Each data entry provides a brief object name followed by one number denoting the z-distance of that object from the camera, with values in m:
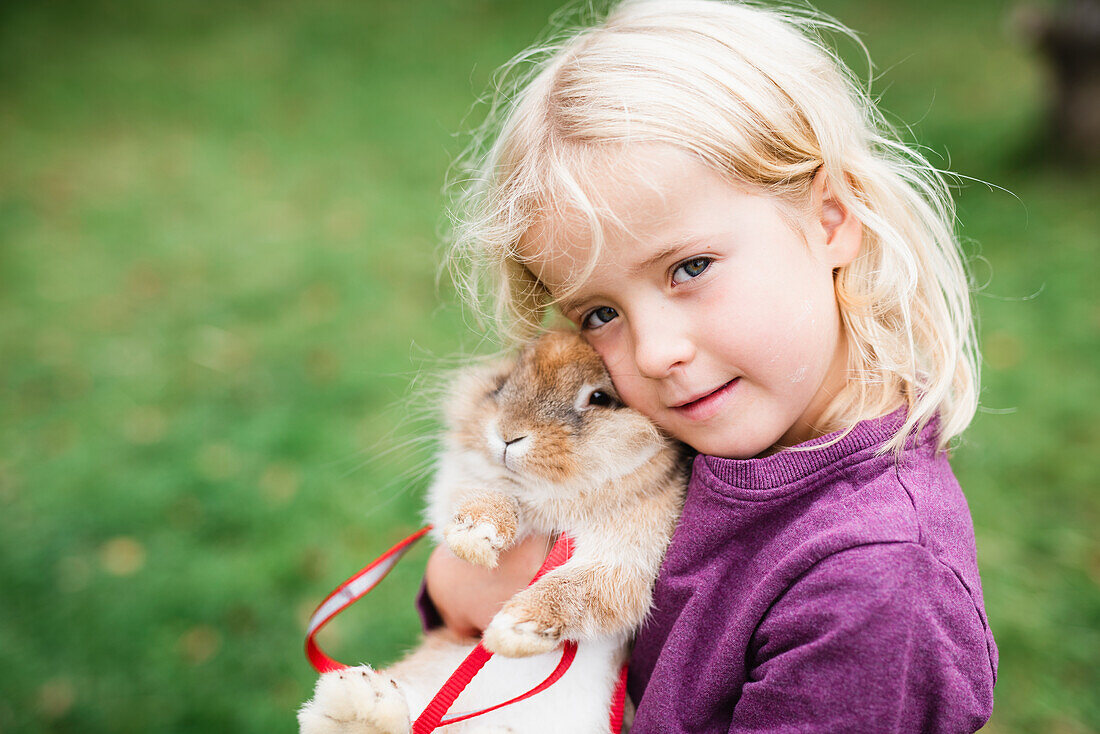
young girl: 0.76
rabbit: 0.82
